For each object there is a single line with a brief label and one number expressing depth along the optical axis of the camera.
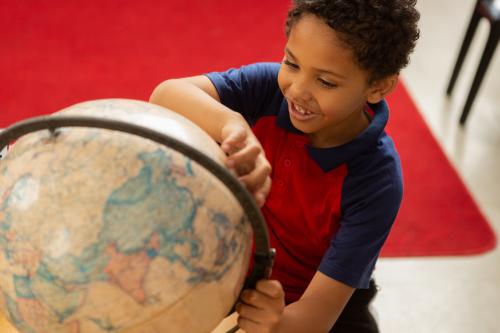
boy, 1.43
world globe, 1.21
